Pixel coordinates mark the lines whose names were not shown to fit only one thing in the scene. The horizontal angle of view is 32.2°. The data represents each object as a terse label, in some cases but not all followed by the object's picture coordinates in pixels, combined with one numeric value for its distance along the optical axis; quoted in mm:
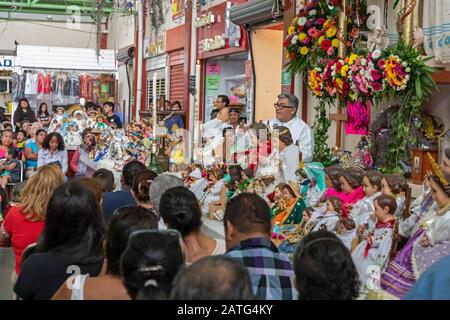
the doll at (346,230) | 4188
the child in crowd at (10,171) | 8758
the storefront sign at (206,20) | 12164
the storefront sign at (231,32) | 11184
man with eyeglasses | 6340
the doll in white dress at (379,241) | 3855
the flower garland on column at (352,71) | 5605
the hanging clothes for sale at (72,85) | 17969
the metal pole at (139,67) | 17062
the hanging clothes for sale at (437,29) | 5594
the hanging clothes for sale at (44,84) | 17397
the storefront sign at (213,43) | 11867
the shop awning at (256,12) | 9112
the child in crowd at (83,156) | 9000
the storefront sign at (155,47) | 15422
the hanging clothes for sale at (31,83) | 17202
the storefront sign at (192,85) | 13071
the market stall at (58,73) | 17312
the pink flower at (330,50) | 6828
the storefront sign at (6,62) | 17438
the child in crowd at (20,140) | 9848
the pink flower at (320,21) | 7111
